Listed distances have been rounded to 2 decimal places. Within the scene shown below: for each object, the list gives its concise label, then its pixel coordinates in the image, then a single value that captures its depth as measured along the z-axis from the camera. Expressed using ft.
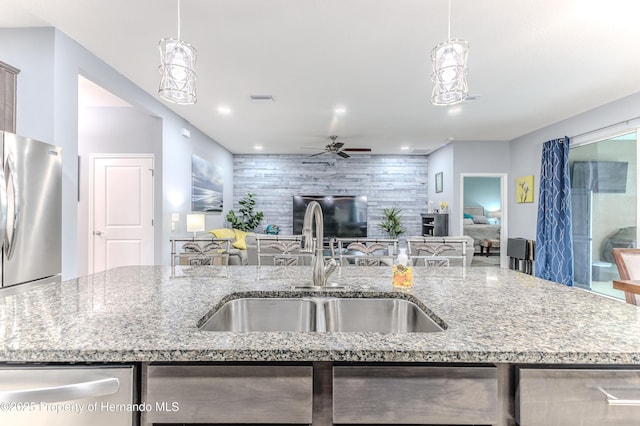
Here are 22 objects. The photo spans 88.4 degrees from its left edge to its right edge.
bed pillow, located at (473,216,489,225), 29.91
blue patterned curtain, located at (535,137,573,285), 16.22
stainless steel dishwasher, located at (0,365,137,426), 2.21
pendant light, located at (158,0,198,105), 5.31
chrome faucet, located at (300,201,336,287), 4.24
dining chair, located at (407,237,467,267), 7.14
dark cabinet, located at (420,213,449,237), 21.50
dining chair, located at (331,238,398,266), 6.49
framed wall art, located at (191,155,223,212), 17.93
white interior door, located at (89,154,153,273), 14.94
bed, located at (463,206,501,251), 25.86
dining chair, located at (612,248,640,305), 6.40
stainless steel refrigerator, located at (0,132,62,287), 6.86
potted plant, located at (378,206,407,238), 25.07
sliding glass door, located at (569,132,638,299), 13.60
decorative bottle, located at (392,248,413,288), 4.21
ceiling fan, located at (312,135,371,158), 19.81
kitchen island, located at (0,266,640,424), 2.28
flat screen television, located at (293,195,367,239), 25.48
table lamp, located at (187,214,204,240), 15.44
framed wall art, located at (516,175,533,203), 19.19
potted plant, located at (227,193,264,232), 24.83
